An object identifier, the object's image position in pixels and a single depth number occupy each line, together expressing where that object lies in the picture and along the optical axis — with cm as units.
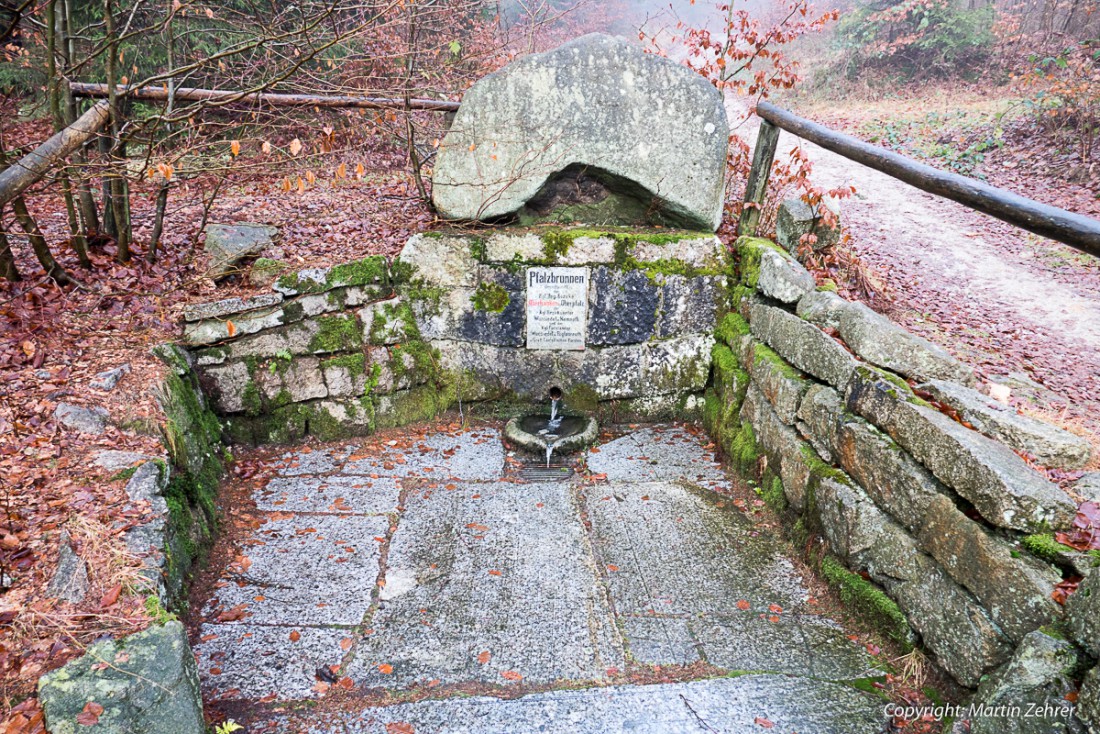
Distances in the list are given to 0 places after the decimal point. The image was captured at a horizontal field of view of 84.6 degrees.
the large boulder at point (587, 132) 449
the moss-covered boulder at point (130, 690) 183
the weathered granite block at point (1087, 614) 175
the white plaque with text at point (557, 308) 472
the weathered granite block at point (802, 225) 444
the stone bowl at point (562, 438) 447
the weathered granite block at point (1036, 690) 180
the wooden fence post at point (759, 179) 475
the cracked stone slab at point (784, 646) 263
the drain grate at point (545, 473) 423
